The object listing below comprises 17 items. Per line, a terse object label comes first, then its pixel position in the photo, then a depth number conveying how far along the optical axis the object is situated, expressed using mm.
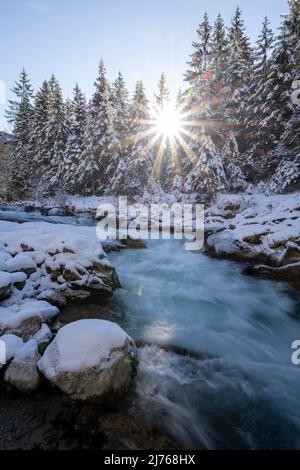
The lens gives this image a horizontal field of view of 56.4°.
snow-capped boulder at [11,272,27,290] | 5934
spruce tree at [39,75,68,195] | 31703
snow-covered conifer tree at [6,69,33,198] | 33416
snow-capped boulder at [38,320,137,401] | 3596
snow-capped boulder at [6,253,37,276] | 6255
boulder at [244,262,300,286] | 8836
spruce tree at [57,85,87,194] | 29984
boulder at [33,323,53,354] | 4238
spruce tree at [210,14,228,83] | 22578
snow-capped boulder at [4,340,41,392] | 3709
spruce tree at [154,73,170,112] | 32469
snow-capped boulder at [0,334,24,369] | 3990
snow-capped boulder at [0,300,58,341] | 4449
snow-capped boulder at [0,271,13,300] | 5414
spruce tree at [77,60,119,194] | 28312
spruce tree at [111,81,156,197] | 27375
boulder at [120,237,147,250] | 12859
